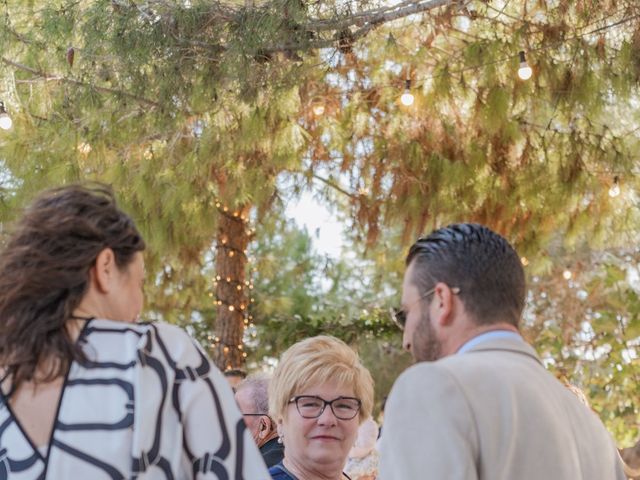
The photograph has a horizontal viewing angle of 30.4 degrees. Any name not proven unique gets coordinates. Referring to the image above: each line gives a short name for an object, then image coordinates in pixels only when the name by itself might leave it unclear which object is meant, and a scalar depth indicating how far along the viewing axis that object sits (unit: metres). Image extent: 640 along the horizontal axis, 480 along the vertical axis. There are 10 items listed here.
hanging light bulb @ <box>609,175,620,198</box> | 8.03
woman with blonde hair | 3.07
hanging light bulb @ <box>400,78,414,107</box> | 7.19
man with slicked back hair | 1.84
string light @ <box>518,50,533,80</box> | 6.45
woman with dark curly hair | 1.94
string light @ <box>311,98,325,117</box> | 8.18
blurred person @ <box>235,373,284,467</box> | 3.87
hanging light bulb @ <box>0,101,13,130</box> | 6.55
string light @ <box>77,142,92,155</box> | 7.43
